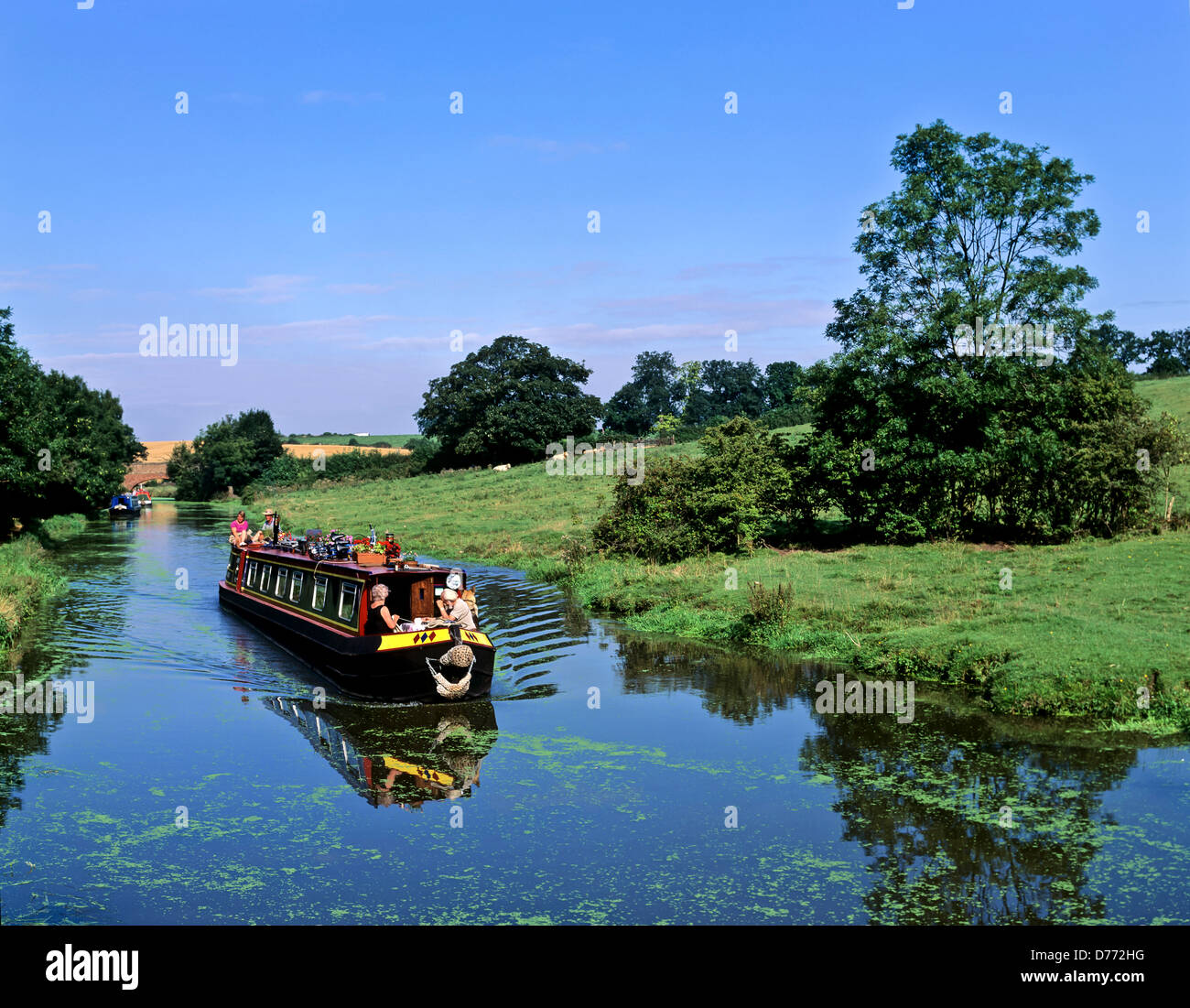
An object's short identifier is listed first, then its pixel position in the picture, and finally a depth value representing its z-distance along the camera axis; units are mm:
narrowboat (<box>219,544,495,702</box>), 15430
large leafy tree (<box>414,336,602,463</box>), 75925
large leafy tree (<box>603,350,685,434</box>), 131625
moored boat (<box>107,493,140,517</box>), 70212
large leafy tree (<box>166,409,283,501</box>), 93750
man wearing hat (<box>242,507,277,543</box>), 27172
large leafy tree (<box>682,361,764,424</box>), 126625
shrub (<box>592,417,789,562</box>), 27578
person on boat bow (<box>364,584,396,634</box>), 16375
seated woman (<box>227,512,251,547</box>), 27422
